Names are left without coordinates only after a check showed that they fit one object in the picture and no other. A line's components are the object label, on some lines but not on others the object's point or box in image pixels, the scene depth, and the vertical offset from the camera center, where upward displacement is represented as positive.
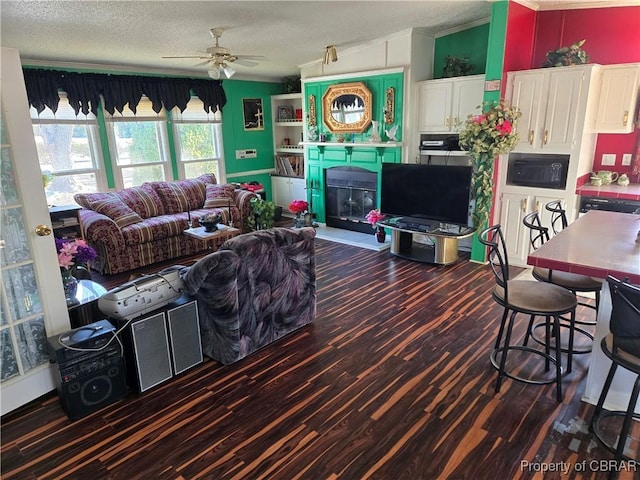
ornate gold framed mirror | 5.82 +0.39
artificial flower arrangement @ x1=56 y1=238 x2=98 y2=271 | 2.91 -0.81
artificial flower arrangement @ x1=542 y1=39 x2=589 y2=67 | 4.22 +0.75
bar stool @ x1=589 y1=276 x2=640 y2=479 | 1.82 -0.93
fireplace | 6.15 -0.92
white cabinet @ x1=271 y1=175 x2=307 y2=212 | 7.43 -0.97
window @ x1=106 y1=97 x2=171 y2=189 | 5.92 -0.09
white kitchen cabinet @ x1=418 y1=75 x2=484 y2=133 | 4.89 +0.38
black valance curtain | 5.08 +0.66
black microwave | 4.39 -0.43
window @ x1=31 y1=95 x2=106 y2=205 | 5.26 -0.14
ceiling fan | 4.09 +0.78
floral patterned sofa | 4.90 -1.01
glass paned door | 2.42 -0.75
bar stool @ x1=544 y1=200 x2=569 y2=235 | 3.39 -0.63
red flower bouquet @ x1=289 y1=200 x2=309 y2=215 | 6.45 -1.07
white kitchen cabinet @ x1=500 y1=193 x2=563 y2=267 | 4.54 -0.95
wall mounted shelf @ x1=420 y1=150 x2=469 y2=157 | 5.08 -0.24
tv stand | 4.85 -1.27
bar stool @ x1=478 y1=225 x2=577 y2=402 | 2.46 -1.01
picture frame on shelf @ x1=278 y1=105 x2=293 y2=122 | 7.75 +0.42
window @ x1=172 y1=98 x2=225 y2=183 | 6.63 -0.06
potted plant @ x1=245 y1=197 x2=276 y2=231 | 6.18 -1.14
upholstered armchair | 2.80 -1.09
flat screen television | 4.76 -0.69
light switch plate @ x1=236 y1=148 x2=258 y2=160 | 7.42 -0.29
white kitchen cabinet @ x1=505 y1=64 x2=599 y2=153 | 4.14 +0.27
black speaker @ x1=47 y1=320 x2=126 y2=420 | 2.44 -1.34
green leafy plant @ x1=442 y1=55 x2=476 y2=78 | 5.09 +0.79
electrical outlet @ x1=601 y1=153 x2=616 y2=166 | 4.57 -0.31
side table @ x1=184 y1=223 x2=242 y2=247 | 4.87 -1.11
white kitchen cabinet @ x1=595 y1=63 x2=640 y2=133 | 4.07 +0.32
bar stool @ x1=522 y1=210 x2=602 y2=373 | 2.79 -1.02
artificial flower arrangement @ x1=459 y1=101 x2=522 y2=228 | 4.29 -0.09
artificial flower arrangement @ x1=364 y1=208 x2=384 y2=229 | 5.74 -1.11
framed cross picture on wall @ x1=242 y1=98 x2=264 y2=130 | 7.39 +0.41
